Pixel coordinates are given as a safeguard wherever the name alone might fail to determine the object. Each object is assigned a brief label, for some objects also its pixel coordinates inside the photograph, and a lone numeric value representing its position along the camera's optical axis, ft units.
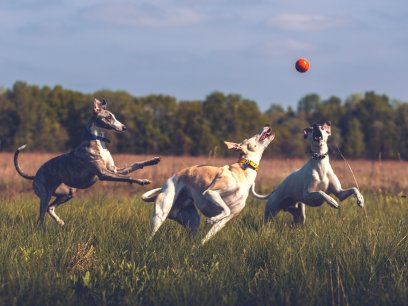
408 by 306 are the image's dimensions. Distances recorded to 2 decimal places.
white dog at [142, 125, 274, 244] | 24.41
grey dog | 25.94
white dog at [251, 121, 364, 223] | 27.22
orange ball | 28.25
